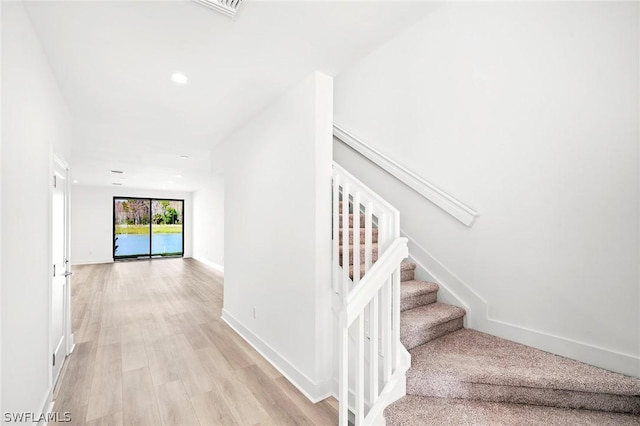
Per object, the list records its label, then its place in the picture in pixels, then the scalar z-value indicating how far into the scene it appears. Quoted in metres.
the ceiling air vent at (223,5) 1.58
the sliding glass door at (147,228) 9.91
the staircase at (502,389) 1.68
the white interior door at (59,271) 2.46
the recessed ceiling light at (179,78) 2.37
